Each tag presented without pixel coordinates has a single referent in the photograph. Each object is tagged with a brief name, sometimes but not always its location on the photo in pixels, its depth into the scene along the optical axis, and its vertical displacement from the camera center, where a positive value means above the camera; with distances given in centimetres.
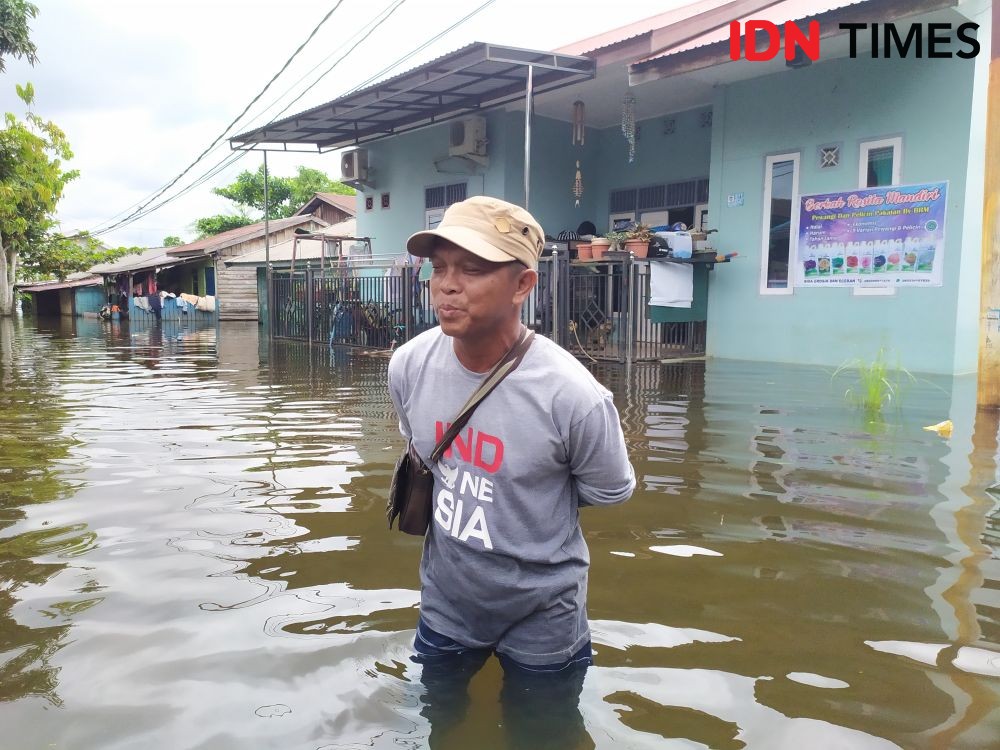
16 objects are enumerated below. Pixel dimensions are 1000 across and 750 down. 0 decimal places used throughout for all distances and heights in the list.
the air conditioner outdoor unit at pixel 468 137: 1598 +336
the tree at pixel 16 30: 2144 +732
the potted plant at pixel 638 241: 1177 +95
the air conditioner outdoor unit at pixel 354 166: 1964 +341
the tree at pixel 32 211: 2697 +358
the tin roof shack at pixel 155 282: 3609 +103
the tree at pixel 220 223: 5000 +502
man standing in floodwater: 194 -42
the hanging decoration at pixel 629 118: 1352 +316
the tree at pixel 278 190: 5069 +724
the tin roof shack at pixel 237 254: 3328 +206
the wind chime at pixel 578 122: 1456 +333
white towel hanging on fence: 1230 +34
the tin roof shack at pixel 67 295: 4825 +55
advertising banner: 1046 +97
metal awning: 1189 +382
